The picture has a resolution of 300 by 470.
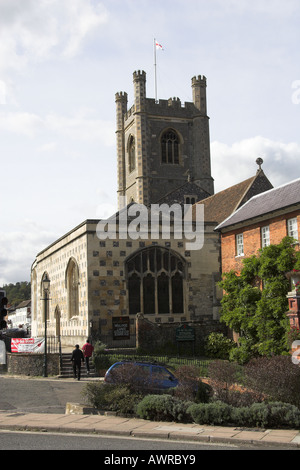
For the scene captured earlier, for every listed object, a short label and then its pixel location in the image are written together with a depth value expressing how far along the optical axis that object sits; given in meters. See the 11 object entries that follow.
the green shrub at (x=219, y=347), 28.20
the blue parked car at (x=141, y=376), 15.64
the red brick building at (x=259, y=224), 26.22
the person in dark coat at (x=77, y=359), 24.22
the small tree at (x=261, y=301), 24.34
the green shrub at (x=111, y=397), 14.57
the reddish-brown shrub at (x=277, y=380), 13.79
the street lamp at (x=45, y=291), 25.75
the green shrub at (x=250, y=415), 12.55
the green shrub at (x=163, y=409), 13.64
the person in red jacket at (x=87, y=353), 25.64
